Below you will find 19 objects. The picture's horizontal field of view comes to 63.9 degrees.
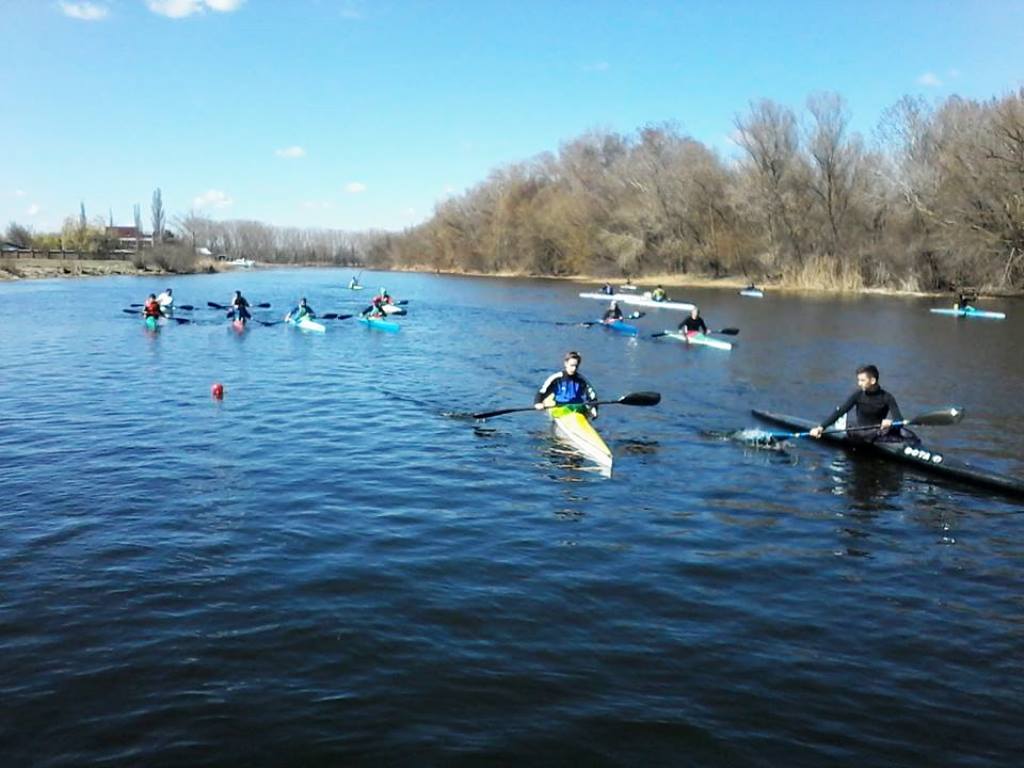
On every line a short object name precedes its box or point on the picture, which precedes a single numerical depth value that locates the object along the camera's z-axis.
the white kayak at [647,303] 50.12
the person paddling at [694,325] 30.48
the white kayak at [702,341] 28.83
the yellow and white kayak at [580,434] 13.50
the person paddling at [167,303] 37.66
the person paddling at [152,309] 34.25
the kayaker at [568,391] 15.43
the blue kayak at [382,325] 35.19
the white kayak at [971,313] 41.70
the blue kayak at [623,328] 34.38
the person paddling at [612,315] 36.66
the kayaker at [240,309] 35.25
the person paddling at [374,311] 38.03
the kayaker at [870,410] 13.64
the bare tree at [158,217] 137.25
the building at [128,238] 121.15
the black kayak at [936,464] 11.74
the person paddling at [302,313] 36.19
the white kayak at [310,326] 34.22
